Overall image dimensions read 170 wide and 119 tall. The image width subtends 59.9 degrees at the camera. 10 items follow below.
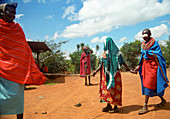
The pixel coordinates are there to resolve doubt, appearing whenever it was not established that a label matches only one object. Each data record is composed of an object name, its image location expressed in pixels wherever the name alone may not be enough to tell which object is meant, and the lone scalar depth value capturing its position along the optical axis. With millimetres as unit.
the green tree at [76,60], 19811
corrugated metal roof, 9721
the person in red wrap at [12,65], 2447
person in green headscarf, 4016
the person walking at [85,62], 9205
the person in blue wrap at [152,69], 3900
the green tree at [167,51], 20684
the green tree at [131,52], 18978
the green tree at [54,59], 13883
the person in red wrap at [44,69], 11664
